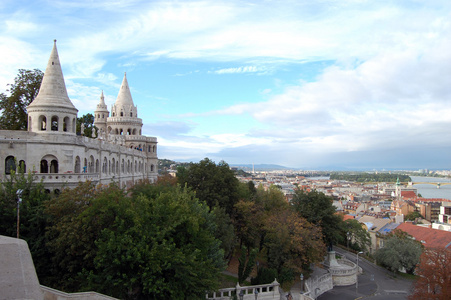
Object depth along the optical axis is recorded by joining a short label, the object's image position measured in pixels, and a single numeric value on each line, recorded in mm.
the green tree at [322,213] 35188
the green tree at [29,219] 18719
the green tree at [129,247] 15664
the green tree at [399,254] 39750
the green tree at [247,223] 32312
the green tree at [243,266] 25875
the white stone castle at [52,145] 23938
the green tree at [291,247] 28688
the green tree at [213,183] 32219
